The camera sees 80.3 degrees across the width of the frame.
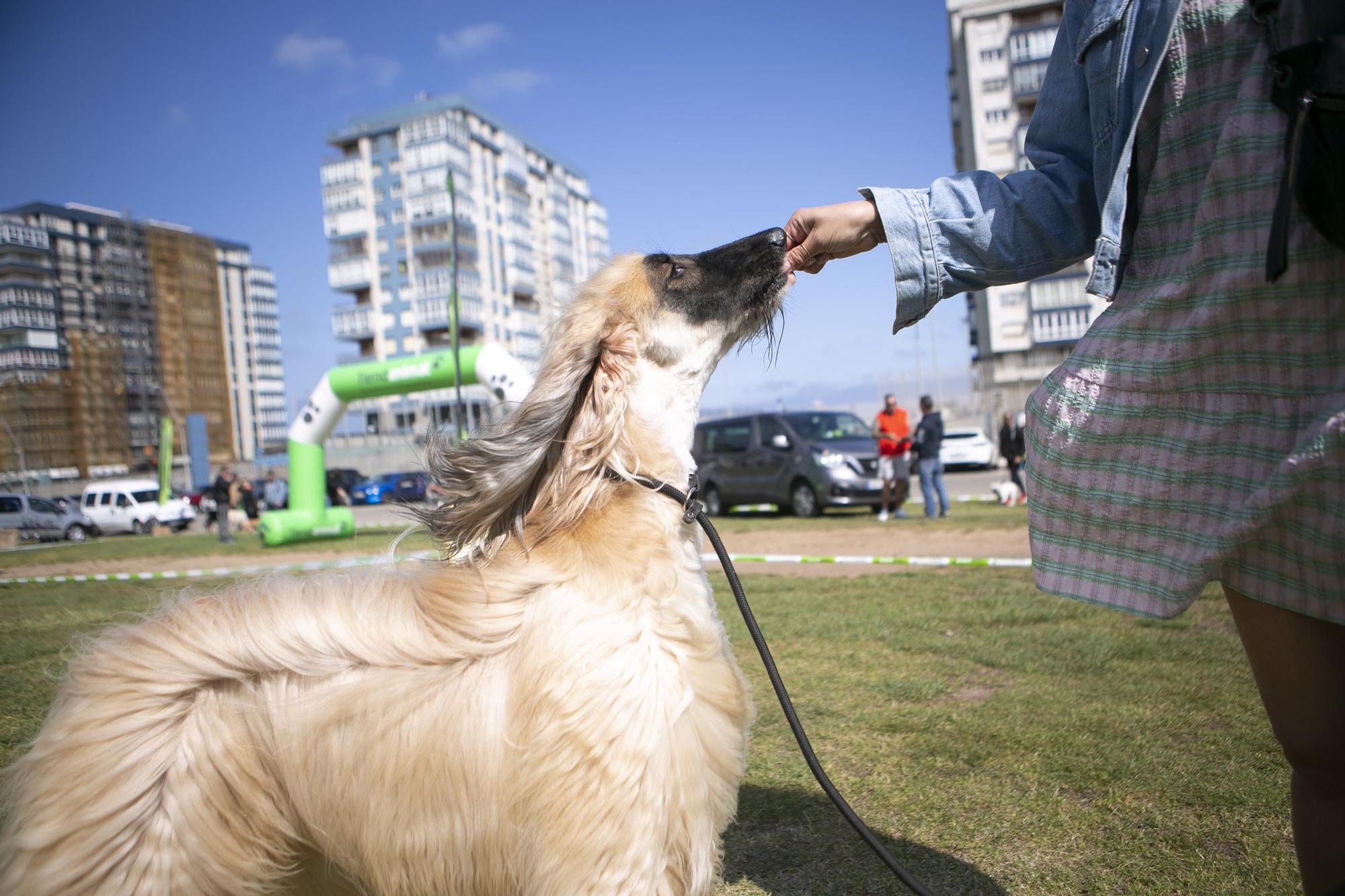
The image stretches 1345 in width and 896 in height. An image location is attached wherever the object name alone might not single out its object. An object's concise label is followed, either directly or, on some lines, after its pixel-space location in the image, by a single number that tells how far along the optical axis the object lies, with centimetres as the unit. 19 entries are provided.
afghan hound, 168
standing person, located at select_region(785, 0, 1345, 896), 119
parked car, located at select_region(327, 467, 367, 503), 3756
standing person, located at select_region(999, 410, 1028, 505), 1644
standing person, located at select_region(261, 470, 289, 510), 3247
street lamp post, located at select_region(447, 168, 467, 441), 1379
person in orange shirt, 1279
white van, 2908
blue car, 3294
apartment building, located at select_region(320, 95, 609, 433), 7019
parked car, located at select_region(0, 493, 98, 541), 2573
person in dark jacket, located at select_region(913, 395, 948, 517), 1274
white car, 2823
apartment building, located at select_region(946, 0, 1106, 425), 5041
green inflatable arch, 1460
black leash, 193
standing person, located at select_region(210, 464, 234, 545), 1783
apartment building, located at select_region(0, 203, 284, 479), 5634
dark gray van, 1430
